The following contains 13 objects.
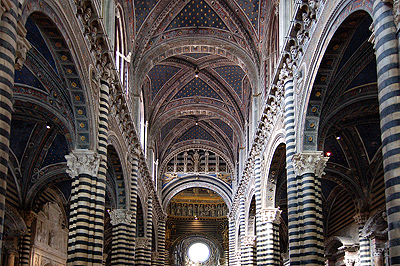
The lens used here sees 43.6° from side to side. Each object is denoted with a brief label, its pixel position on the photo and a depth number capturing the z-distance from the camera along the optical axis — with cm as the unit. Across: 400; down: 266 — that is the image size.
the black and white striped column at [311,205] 1462
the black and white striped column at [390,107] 790
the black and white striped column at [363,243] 2411
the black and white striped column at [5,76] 823
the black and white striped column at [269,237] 2194
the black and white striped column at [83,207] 1503
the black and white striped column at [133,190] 2388
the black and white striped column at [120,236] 2228
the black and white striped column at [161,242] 4206
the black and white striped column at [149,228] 3207
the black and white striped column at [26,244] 2478
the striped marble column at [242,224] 3105
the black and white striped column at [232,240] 4020
